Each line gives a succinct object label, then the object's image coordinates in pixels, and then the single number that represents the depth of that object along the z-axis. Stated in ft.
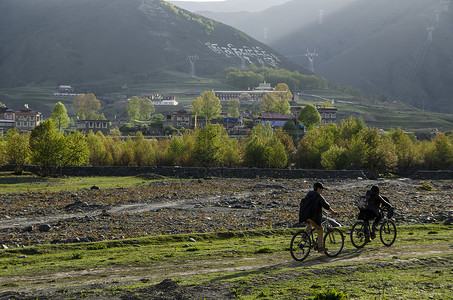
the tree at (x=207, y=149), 325.42
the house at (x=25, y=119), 593.01
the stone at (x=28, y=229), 112.64
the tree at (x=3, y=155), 289.53
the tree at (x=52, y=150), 269.44
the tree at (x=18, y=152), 288.30
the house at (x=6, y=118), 574.97
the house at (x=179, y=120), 601.62
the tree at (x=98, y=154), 343.67
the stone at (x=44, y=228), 112.87
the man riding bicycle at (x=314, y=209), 68.95
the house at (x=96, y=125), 591.04
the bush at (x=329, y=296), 51.37
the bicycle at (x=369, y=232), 78.79
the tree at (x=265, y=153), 330.75
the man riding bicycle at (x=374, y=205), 77.00
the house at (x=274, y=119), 573.74
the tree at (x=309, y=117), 548.27
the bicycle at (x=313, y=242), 70.74
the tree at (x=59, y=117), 570.87
